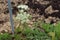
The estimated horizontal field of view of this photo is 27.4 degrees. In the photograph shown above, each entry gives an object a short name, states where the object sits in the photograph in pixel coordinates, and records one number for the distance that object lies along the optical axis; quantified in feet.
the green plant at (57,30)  4.81
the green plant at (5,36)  4.94
